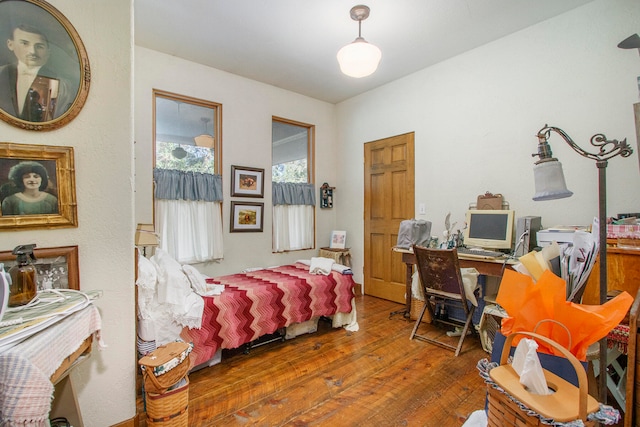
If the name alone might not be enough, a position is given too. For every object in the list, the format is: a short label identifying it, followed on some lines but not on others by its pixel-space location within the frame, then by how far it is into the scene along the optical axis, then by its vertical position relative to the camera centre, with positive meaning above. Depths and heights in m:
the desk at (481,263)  2.39 -0.45
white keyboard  2.46 -0.37
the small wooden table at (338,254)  4.05 -0.60
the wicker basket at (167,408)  1.52 -1.03
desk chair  2.42 -0.61
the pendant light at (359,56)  2.25 +1.23
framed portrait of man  1.30 +0.69
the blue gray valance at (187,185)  3.00 +0.30
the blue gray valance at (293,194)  3.91 +0.26
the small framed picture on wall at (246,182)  3.51 +0.38
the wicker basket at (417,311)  3.13 -1.08
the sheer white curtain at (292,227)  3.94 -0.21
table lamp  2.04 -0.18
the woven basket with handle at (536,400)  0.75 -0.52
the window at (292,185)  3.96 +0.38
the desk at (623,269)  1.58 -0.32
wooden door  3.69 +0.07
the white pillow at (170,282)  1.95 -0.48
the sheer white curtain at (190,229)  3.05 -0.18
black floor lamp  1.19 +0.13
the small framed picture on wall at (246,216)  3.52 -0.04
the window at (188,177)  3.06 +0.39
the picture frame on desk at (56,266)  1.33 -0.25
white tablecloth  0.80 -0.48
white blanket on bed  3.04 -0.57
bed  1.95 -0.74
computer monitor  2.64 -0.16
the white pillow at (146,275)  1.81 -0.40
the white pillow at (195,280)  2.28 -0.54
